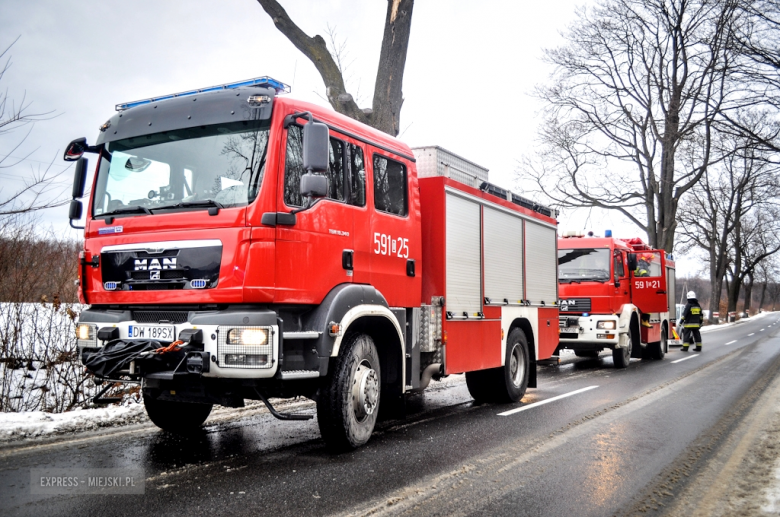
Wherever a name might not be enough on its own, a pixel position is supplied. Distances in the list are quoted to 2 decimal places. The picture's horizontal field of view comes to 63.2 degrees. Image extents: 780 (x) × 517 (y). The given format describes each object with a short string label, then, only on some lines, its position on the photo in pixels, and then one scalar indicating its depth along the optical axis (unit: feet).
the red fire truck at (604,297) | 45.27
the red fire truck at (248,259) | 15.65
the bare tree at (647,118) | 80.51
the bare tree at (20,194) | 23.25
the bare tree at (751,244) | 169.88
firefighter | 63.46
